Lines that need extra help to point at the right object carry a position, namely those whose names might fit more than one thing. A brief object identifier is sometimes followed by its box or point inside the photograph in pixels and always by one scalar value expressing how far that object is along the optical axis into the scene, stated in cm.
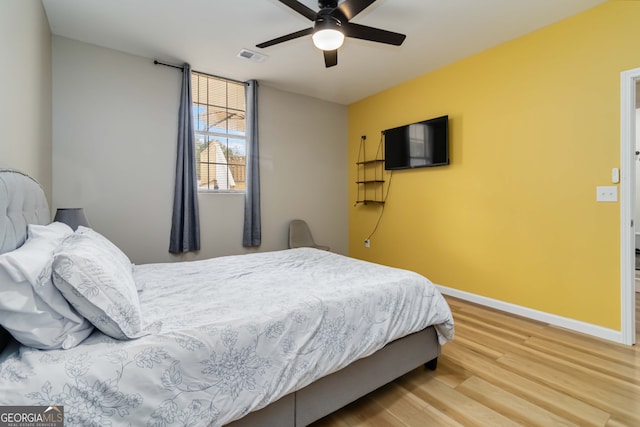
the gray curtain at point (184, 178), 346
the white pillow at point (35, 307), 91
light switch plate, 241
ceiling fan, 201
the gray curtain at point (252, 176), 394
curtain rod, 337
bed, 93
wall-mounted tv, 353
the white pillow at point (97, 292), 103
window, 376
